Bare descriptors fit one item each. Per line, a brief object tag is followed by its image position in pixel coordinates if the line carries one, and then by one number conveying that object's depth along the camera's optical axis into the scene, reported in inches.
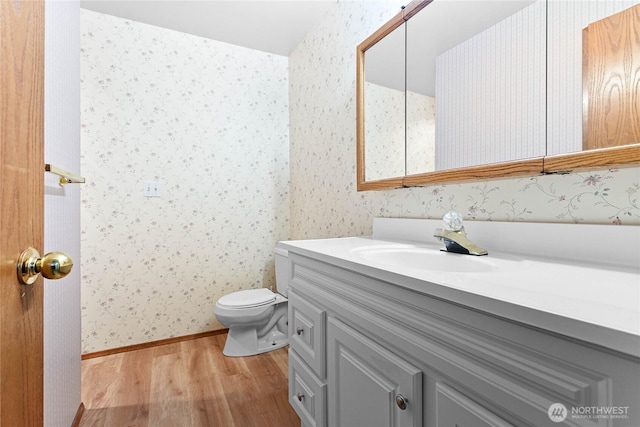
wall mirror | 30.0
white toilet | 77.8
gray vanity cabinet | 15.6
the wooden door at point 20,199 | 15.6
